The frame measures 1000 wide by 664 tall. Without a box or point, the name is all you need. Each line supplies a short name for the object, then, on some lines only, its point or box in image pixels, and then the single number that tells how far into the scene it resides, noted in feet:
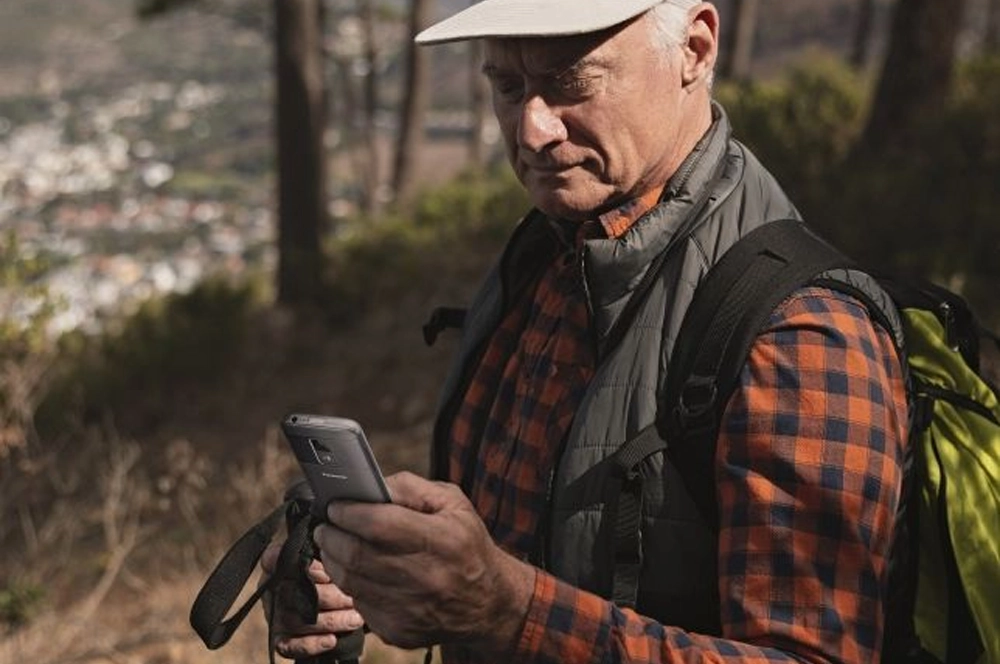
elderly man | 4.45
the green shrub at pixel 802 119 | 28.71
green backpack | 4.85
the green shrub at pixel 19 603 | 17.88
